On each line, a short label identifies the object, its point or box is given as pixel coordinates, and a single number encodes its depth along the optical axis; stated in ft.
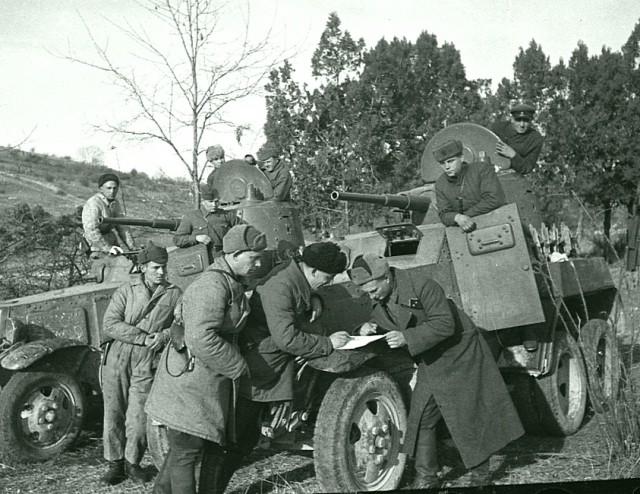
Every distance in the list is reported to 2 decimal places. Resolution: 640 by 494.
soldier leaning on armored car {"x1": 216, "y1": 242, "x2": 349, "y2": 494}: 14.51
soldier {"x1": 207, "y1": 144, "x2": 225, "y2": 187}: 26.19
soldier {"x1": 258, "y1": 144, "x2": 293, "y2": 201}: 24.77
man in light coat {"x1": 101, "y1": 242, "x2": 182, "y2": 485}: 18.40
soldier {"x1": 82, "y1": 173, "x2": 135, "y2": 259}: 24.43
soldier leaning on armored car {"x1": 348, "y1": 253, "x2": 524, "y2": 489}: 15.49
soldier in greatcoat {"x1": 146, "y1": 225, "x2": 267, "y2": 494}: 13.29
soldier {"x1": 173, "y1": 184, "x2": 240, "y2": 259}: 23.00
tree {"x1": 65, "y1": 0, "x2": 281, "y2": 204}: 29.37
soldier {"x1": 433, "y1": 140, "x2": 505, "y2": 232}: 19.51
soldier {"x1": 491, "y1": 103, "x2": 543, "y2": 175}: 23.76
